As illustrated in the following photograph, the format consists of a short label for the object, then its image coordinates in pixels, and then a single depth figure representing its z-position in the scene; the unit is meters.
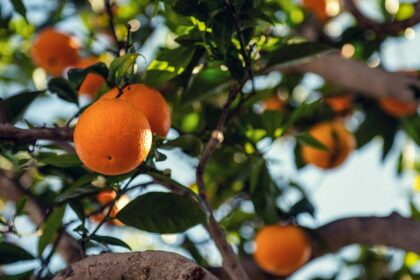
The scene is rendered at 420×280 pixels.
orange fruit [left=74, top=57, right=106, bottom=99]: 2.85
